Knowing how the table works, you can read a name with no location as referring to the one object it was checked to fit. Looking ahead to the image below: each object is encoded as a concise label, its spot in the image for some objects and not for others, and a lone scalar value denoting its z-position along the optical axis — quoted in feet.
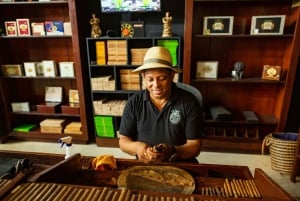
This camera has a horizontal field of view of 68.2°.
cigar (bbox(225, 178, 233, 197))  2.60
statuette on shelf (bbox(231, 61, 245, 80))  8.55
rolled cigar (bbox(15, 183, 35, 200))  2.17
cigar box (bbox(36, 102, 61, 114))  10.04
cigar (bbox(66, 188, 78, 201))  2.18
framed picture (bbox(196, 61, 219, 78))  8.73
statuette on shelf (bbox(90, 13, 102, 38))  8.76
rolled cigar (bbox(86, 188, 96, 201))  2.18
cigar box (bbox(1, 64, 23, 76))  9.79
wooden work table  2.27
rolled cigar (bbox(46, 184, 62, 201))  2.18
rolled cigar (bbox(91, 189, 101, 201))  2.18
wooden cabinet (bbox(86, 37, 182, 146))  8.69
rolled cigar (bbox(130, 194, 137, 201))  2.19
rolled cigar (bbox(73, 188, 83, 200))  2.20
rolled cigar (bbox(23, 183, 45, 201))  2.18
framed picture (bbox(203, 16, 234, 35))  8.08
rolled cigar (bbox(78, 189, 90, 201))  2.19
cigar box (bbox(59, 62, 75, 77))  9.45
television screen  8.38
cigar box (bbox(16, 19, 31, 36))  9.01
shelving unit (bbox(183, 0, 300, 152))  8.23
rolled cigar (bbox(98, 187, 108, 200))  2.20
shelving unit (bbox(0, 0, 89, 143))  9.38
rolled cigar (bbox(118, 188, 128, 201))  2.16
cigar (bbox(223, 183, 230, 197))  2.59
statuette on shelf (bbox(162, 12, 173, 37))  8.31
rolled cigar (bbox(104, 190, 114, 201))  2.18
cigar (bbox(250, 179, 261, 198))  2.54
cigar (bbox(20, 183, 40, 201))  2.16
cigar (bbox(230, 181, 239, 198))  2.55
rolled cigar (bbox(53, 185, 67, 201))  2.18
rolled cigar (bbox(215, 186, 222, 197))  2.58
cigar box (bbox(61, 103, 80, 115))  9.92
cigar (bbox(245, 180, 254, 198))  2.53
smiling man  4.37
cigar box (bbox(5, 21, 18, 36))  9.14
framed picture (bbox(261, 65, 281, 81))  8.43
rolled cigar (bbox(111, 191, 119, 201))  2.17
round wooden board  2.62
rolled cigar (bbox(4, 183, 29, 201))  2.17
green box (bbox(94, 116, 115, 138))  9.53
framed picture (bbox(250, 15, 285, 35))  7.81
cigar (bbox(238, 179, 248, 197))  2.56
